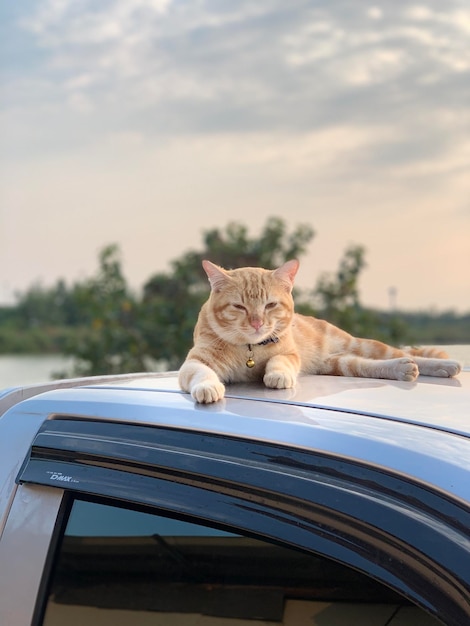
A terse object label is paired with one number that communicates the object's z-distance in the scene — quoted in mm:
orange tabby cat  2346
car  1169
